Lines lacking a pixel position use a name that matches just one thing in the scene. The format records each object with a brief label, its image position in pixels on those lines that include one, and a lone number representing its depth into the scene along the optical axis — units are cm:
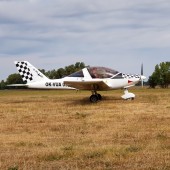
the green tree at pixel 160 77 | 10250
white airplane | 2286
